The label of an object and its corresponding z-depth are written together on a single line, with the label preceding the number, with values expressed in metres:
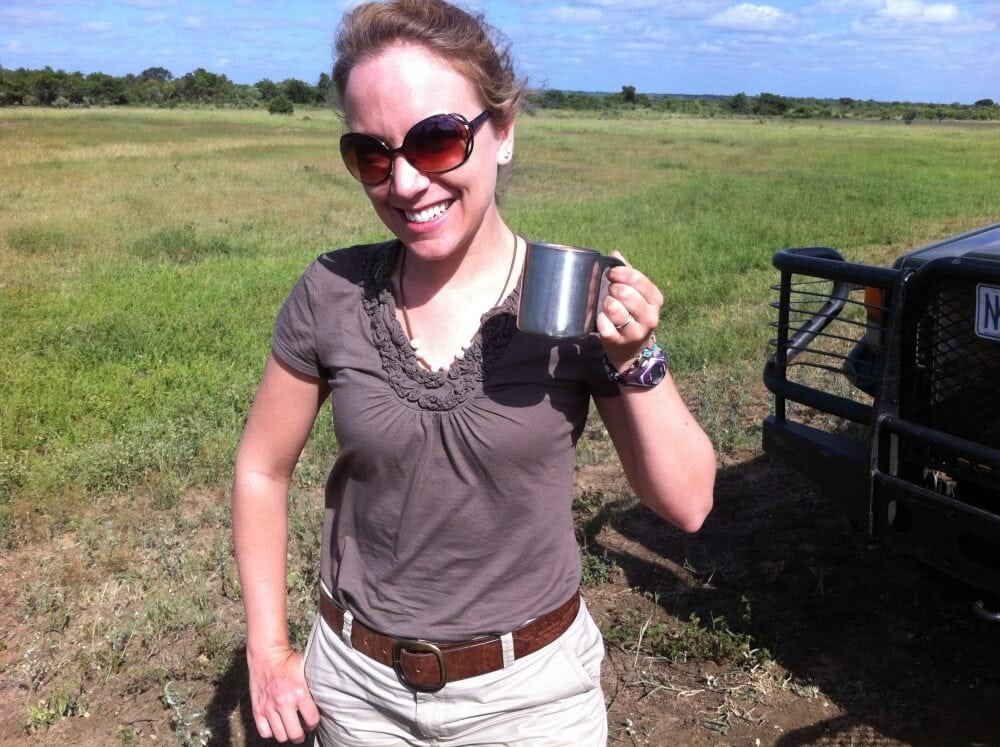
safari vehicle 2.24
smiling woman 1.42
